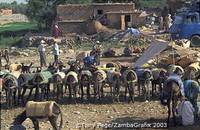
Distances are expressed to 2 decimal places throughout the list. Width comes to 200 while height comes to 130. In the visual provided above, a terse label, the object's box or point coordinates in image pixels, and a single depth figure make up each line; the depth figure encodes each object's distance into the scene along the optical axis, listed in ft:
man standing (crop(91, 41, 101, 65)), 75.95
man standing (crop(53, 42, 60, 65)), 80.07
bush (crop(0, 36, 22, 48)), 134.62
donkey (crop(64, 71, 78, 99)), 52.85
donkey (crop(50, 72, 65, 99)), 53.42
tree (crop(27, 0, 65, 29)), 165.48
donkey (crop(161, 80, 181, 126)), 42.18
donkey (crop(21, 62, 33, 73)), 65.62
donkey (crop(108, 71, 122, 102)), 52.49
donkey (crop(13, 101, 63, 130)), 38.50
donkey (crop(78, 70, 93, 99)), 53.16
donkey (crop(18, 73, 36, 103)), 53.31
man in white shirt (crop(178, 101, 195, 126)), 41.52
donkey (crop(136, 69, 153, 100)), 52.75
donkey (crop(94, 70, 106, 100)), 52.60
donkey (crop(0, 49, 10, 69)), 90.28
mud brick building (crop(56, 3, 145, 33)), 137.90
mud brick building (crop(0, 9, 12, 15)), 375.41
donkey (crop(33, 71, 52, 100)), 52.65
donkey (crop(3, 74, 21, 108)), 51.90
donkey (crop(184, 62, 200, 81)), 49.69
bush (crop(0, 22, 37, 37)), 158.44
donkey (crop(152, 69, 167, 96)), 53.01
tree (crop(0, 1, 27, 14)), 421.51
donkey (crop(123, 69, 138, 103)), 51.98
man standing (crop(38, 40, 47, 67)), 82.12
